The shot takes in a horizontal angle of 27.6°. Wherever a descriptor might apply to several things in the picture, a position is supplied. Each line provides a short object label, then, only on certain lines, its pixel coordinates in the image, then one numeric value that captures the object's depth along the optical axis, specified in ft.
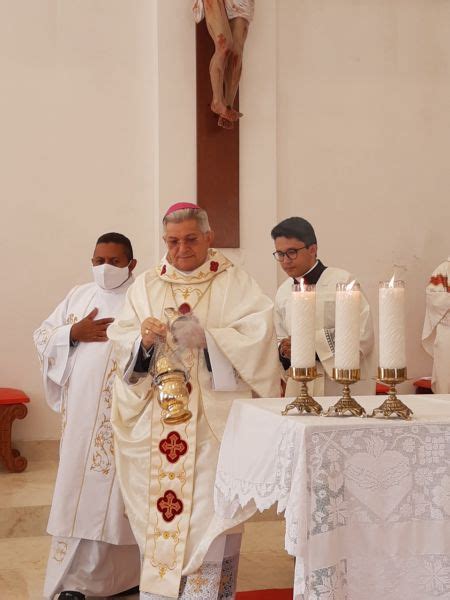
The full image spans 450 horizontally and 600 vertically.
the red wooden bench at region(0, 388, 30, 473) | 21.42
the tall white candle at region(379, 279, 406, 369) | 9.67
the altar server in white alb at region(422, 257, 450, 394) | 24.52
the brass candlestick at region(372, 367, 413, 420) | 9.65
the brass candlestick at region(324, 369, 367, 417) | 9.71
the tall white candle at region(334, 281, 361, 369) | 9.74
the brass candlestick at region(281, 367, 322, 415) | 10.00
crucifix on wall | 23.90
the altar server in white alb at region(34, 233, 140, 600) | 14.90
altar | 9.04
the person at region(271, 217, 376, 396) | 15.72
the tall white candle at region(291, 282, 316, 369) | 10.05
